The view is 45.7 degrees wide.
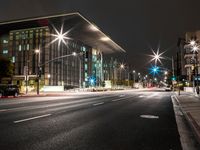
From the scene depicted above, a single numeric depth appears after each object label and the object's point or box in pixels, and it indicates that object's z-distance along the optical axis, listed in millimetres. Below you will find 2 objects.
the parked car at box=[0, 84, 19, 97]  34488
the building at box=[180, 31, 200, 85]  82162
